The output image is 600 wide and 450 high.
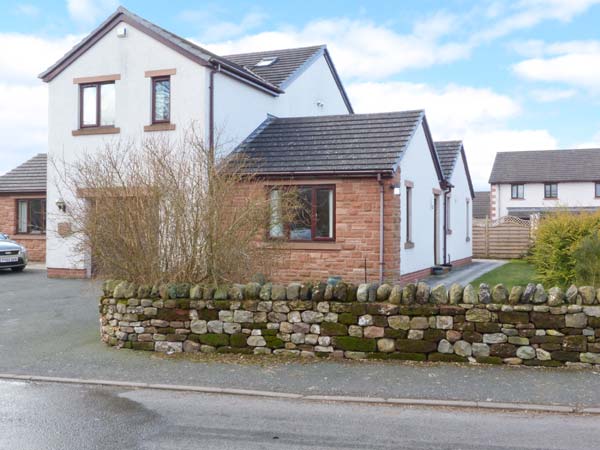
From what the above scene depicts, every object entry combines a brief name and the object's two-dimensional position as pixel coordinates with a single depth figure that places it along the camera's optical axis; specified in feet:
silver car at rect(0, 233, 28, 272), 67.87
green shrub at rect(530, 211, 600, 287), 42.93
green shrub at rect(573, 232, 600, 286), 36.52
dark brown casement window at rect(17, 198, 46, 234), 81.61
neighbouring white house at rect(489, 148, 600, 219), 163.94
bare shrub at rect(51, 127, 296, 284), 31.45
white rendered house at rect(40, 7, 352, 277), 57.26
